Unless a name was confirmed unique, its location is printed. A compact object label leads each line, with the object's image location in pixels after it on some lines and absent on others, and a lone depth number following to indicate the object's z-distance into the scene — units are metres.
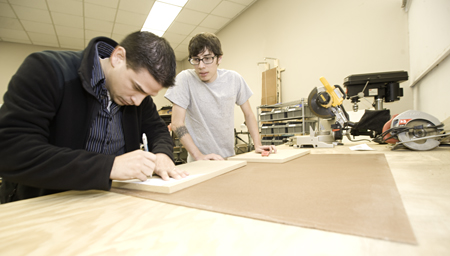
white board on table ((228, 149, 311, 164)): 1.08
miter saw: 1.68
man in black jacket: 0.59
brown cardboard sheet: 0.36
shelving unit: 3.09
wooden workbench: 0.30
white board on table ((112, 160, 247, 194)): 0.64
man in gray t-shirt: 1.44
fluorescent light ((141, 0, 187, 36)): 4.13
